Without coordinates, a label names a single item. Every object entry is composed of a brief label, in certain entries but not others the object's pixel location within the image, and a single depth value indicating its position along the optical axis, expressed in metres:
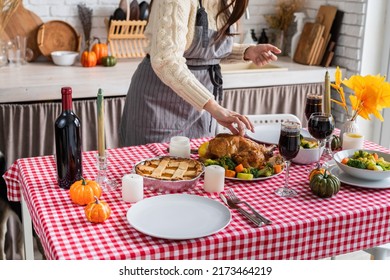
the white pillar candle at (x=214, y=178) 1.79
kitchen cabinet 3.10
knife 1.58
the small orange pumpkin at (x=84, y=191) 1.67
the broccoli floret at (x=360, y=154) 1.97
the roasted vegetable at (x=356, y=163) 1.89
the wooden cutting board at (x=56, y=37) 3.70
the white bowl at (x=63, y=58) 3.61
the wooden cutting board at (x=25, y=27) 3.64
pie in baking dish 1.83
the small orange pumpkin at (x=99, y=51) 3.69
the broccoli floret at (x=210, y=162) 1.97
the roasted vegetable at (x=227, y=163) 1.94
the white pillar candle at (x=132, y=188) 1.71
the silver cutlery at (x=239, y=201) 1.60
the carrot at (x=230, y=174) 1.91
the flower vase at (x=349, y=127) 2.23
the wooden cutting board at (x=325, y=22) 3.79
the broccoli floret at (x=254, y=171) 1.92
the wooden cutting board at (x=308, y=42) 3.83
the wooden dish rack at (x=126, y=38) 3.80
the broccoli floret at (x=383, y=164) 1.90
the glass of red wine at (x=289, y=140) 1.75
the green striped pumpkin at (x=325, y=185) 1.77
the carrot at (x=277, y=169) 1.97
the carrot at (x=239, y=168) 1.93
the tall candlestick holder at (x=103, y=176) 1.84
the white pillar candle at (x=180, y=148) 2.08
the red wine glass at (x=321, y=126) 1.91
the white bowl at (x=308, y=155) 2.06
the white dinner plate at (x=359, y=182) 1.85
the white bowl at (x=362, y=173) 1.85
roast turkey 1.96
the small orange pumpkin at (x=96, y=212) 1.56
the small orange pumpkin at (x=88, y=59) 3.60
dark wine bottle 1.75
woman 2.13
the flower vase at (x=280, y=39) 4.24
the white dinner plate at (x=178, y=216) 1.51
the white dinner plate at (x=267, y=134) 2.29
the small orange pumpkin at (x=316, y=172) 1.84
